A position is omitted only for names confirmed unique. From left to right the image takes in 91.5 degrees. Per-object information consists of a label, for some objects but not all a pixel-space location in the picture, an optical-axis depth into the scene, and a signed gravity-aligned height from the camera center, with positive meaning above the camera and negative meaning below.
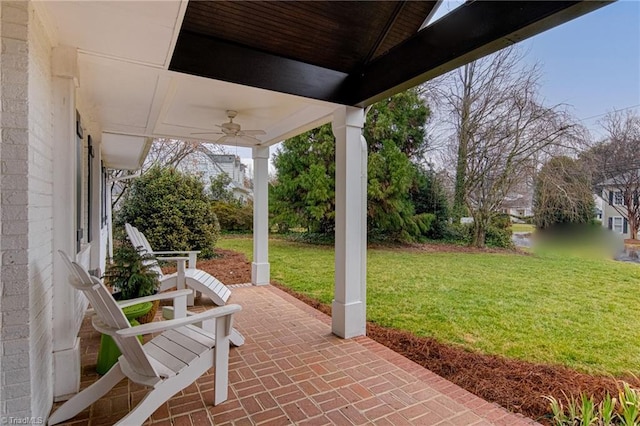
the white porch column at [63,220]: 2.23 -0.07
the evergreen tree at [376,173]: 10.32 +1.31
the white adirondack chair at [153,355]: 1.82 -0.99
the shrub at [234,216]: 12.35 -0.21
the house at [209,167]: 12.57 +1.84
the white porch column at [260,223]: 5.78 -0.23
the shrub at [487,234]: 8.75 -0.69
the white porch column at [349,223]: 3.46 -0.13
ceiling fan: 4.00 +1.09
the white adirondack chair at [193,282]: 4.20 -1.00
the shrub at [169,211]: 8.23 -0.01
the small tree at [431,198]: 10.43 +0.46
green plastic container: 2.58 -1.20
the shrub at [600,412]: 1.96 -1.35
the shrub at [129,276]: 3.06 -0.65
